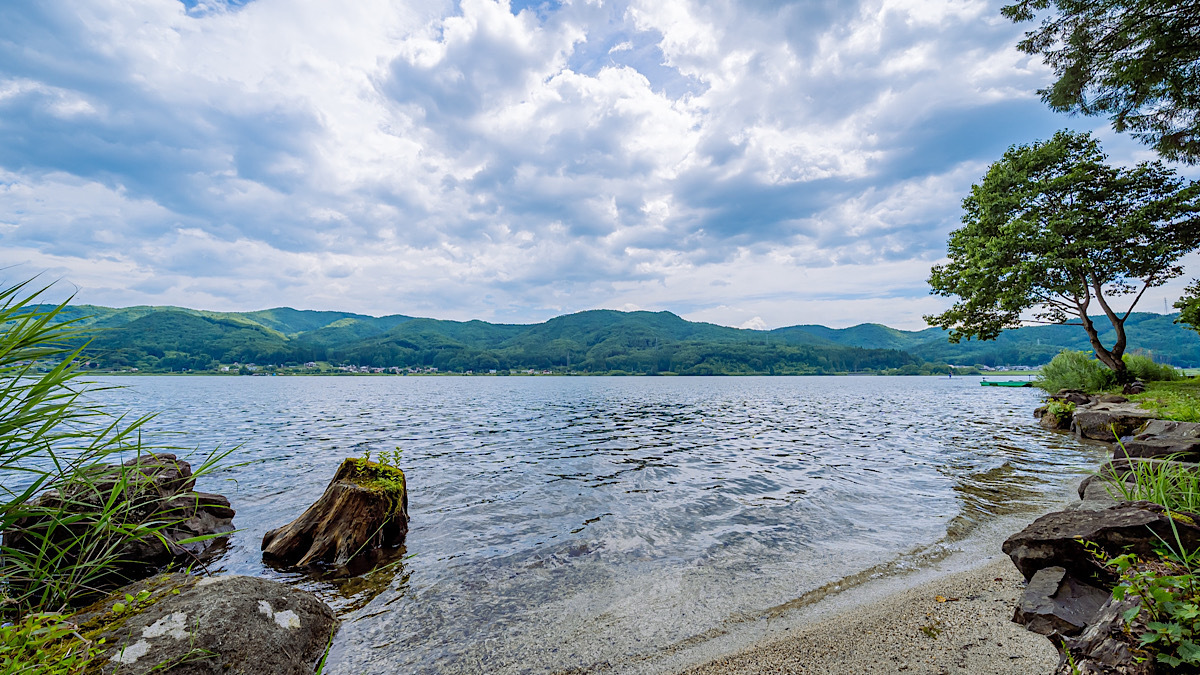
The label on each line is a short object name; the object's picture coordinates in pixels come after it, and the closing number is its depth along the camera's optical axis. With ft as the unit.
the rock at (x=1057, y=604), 16.02
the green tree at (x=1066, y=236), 86.99
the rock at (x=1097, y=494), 24.82
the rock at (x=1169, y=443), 32.32
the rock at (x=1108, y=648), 10.86
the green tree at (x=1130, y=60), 51.24
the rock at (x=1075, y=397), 90.12
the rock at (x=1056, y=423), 82.79
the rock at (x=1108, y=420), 61.77
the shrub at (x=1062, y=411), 83.25
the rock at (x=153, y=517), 12.87
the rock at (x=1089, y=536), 15.92
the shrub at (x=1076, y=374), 109.91
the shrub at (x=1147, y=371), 108.27
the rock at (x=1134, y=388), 91.04
